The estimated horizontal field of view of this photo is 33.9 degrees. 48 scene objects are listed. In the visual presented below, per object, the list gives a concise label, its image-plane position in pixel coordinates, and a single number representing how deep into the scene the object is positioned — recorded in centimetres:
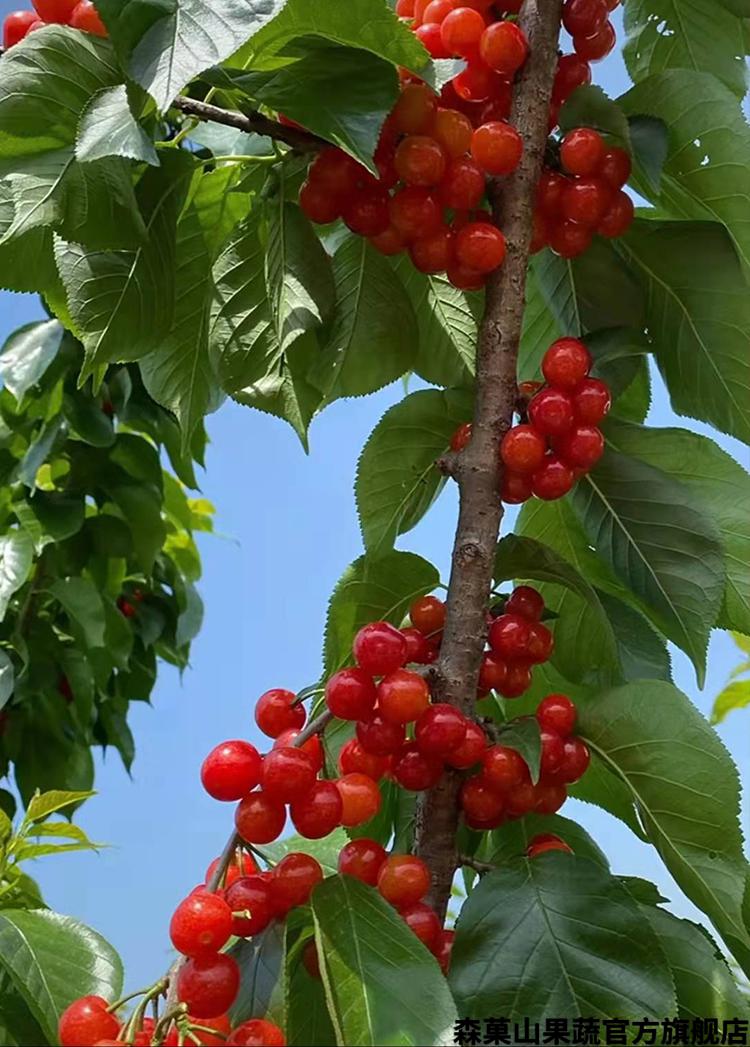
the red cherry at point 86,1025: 42
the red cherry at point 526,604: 55
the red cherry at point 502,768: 49
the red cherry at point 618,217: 60
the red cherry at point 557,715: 53
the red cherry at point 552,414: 53
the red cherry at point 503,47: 56
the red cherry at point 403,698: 47
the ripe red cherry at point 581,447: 54
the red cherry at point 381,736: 49
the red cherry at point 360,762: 51
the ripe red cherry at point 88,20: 56
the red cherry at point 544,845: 51
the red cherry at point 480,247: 54
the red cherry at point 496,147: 54
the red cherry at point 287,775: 47
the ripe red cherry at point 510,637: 53
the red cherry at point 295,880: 47
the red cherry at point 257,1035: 41
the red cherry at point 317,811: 47
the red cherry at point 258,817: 47
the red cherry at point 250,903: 46
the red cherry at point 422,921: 47
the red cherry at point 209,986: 43
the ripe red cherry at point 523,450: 52
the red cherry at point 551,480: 53
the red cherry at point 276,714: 54
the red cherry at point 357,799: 49
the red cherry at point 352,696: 49
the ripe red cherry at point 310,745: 49
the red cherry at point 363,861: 48
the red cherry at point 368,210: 57
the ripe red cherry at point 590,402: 55
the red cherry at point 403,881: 47
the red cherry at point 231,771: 48
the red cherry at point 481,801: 50
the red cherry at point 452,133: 55
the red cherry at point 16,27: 60
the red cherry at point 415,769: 49
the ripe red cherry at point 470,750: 48
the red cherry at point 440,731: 47
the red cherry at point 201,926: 44
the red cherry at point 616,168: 59
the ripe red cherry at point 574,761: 53
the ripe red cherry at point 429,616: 56
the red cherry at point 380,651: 49
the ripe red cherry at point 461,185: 55
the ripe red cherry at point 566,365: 55
